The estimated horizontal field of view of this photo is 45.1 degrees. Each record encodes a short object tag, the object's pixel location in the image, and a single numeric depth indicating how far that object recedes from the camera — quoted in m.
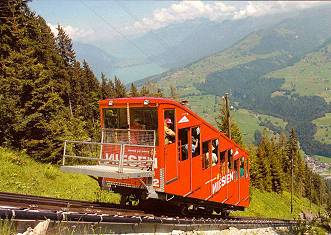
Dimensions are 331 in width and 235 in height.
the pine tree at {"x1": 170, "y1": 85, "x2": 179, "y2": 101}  84.33
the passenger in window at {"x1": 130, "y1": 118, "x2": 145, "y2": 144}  13.12
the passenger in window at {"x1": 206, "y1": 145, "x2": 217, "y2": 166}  16.44
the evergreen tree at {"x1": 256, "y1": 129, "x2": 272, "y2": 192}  64.81
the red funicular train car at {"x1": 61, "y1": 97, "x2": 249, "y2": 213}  12.36
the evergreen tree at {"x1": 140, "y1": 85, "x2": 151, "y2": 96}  96.96
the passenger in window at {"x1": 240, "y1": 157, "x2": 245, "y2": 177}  21.58
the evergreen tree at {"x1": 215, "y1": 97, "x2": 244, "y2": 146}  56.99
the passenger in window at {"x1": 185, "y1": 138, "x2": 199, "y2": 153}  14.46
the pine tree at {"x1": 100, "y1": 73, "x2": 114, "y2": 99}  83.94
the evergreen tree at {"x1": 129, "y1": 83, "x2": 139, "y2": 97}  90.97
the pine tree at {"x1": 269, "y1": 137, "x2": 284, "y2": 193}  71.25
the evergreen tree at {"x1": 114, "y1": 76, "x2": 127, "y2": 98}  92.53
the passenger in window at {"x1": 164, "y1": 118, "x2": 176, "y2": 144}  12.93
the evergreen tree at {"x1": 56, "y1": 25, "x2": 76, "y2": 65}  67.56
